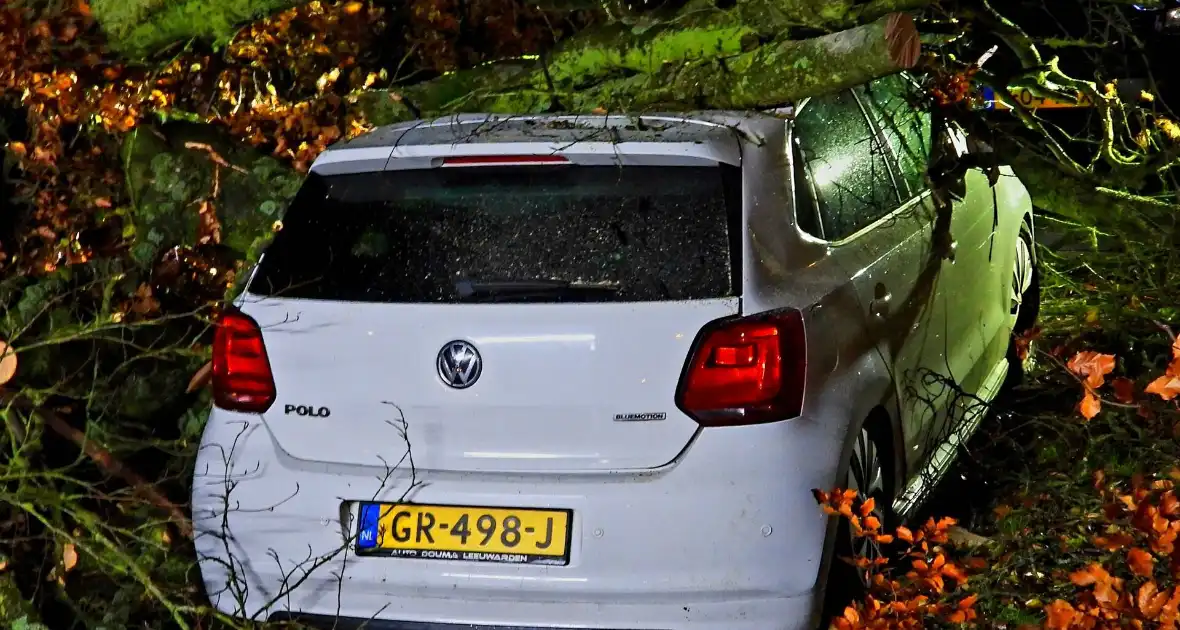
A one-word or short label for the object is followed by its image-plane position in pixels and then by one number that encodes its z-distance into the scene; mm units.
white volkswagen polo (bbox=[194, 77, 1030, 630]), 3375
